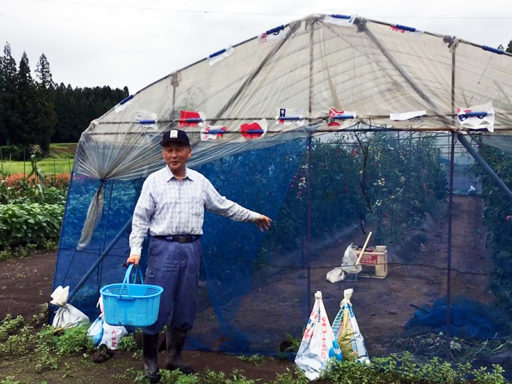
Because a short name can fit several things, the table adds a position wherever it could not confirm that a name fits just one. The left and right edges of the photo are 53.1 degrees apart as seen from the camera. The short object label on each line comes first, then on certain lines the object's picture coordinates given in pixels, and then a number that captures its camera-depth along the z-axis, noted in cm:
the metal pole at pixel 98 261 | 458
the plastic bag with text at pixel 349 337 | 399
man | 368
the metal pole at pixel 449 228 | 385
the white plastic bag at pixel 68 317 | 482
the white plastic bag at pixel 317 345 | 387
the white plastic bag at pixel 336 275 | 486
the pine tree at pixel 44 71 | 5638
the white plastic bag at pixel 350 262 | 483
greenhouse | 404
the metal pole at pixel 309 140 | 411
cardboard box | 481
